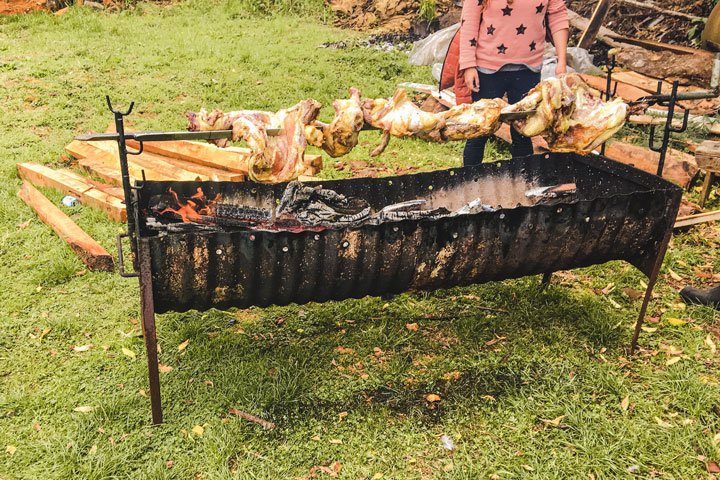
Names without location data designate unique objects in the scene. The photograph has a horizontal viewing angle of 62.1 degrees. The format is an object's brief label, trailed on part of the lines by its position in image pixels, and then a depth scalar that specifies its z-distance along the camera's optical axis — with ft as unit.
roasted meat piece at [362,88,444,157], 12.04
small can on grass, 20.31
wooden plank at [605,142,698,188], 21.61
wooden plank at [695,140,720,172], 19.77
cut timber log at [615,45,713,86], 30.55
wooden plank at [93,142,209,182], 19.95
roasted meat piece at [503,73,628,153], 12.67
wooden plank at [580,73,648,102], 28.92
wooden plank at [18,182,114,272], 16.88
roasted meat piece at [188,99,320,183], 11.21
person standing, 16.58
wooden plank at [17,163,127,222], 19.33
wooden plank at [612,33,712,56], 31.21
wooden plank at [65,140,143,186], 21.33
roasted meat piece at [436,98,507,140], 12.44
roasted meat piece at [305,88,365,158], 11.78
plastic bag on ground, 36.06
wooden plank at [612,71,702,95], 29.27
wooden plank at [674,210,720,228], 18.63
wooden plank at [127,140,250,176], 20.71
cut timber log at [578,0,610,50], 33.50
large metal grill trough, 10.64
